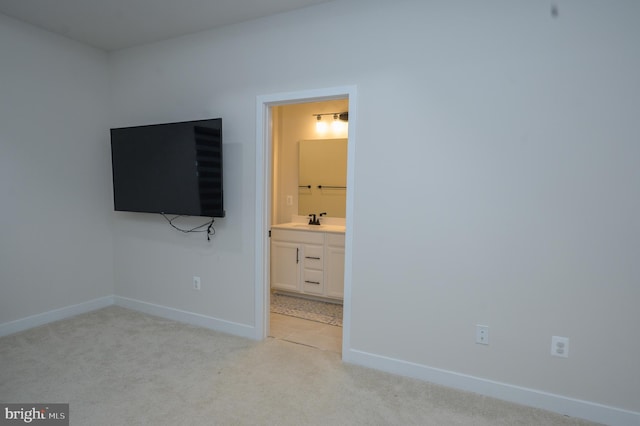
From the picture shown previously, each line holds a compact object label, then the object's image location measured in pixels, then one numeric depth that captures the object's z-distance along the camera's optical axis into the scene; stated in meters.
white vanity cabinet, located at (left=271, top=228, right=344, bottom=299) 3.72
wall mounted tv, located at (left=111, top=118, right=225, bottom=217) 2.79
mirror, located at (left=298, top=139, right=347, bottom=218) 4.13
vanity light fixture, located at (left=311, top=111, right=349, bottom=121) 4.09
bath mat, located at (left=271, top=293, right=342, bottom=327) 3.45
